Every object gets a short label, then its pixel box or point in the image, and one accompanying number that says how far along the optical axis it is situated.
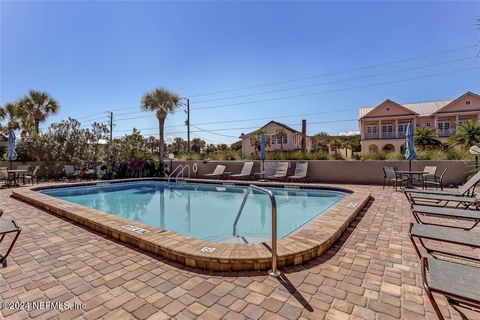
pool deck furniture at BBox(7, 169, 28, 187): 11.03
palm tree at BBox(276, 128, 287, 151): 34.50
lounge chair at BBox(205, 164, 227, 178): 13.45
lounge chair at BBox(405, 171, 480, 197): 4.91
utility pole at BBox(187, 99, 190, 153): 28.26
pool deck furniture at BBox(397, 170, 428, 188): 8.81
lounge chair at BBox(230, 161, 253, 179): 12.90
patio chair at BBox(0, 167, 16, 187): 11.29
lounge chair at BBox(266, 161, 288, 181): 11.84
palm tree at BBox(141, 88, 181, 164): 19.23
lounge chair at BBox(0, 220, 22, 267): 2.92
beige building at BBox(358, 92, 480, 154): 28.02
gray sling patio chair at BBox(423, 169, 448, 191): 8.45
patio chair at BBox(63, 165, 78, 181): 13.71
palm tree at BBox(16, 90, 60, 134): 19.77
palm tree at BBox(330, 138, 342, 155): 31.66
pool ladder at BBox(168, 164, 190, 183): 15.02
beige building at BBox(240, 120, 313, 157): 35.12
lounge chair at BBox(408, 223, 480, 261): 2.46
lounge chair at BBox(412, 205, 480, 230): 3.37
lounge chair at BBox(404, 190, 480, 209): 4.44
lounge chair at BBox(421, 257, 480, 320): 1.50
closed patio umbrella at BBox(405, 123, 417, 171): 9.06
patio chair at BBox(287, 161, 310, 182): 11.47
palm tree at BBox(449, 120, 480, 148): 10.21
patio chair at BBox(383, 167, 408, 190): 9.34
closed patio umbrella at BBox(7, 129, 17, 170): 11.30
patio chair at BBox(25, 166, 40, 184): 11.60
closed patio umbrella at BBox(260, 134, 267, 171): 12.10
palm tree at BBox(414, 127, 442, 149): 25.17
